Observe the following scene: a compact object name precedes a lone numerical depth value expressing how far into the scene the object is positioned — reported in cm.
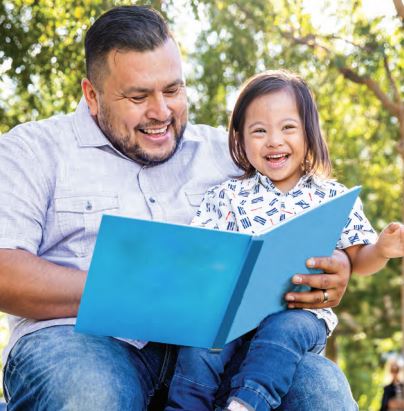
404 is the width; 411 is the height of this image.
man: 249
